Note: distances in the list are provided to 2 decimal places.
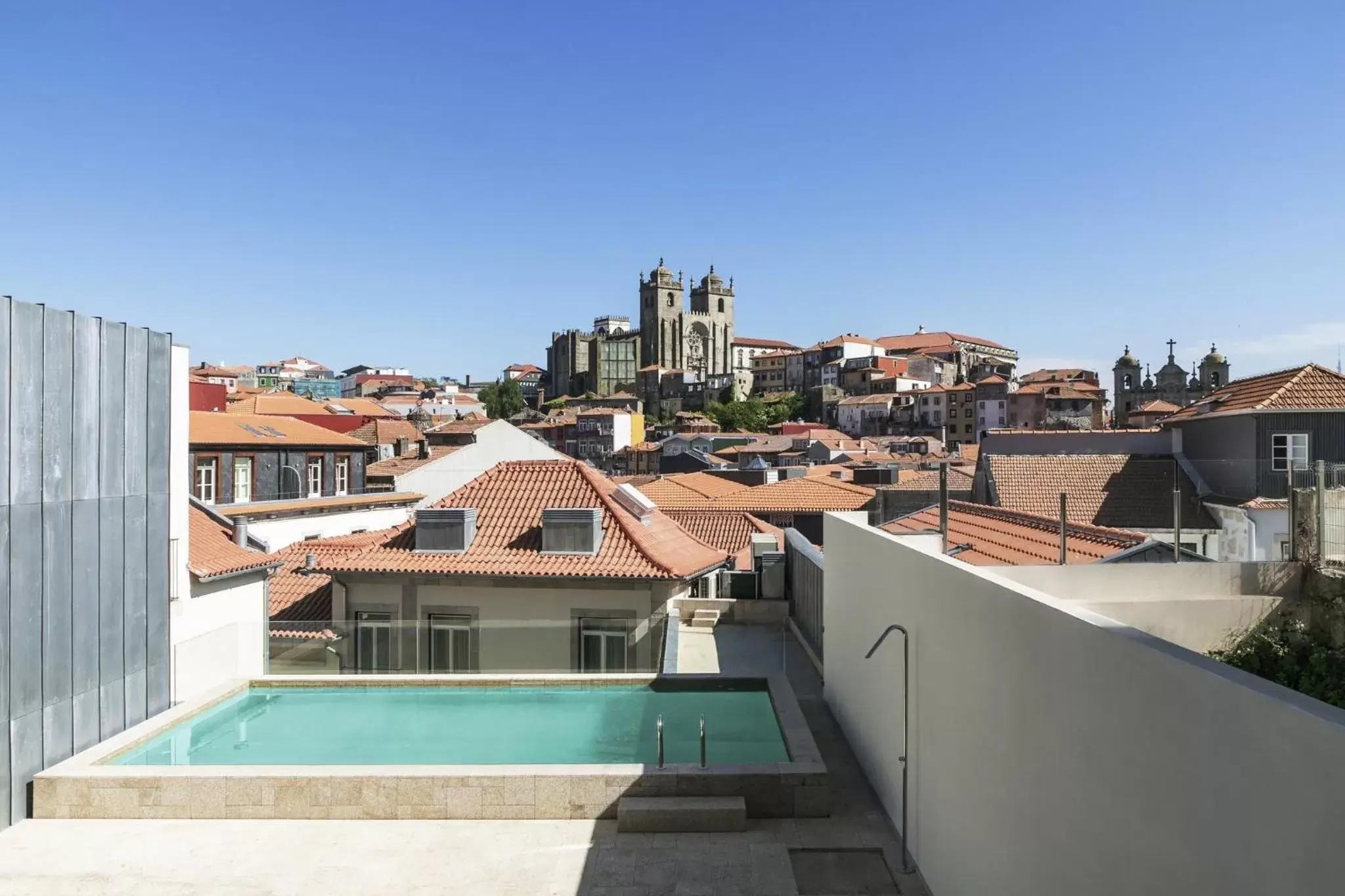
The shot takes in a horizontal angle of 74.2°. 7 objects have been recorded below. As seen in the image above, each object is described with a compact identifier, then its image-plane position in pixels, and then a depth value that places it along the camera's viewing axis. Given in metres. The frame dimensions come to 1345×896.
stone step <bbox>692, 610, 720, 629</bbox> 13.23
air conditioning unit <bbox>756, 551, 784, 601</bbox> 13.73
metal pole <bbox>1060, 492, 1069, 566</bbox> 7.32
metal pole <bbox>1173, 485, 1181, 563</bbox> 6.73
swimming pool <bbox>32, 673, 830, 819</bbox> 7.16
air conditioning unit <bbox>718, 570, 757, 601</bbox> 14.06
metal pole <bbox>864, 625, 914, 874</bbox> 6.20
